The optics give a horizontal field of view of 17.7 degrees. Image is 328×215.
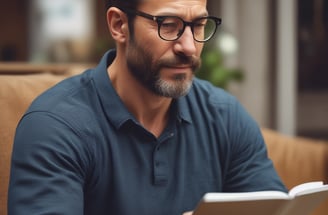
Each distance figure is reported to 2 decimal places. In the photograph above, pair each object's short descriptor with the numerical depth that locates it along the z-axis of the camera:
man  1.87
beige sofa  2.17
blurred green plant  3.80
